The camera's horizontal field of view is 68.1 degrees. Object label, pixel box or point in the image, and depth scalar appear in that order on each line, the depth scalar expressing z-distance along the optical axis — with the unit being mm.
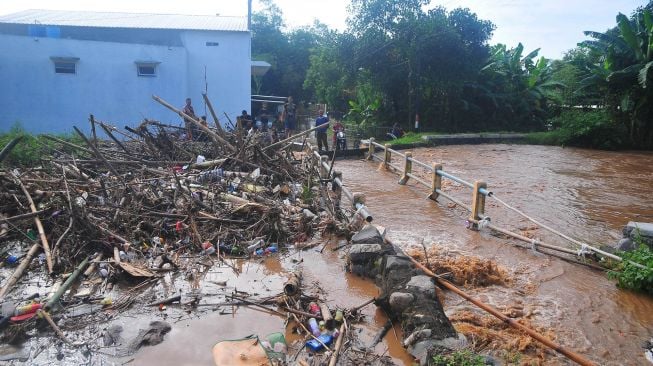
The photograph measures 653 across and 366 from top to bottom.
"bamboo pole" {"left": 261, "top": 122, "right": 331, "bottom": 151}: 9802
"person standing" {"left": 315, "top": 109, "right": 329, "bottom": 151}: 16702
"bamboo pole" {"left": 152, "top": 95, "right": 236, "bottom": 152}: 9520
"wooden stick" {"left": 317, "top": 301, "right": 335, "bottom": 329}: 4594
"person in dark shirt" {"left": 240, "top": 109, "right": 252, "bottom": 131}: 14685
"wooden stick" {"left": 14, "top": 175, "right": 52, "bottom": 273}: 5691
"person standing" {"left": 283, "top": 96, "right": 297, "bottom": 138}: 16438
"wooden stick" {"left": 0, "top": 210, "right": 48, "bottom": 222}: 6046
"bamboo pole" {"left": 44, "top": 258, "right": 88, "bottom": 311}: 4637
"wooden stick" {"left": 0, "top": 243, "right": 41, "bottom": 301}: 4948
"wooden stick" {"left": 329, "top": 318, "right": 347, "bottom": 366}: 3912
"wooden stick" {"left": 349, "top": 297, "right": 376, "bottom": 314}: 4875
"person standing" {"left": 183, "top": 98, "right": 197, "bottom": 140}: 11812
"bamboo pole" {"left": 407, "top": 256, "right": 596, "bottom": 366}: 3750
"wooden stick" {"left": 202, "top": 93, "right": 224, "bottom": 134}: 9333
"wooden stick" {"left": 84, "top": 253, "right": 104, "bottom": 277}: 5594
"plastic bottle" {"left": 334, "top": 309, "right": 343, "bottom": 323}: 4648
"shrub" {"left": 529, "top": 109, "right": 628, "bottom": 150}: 21562
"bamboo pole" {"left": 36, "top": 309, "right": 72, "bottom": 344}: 4254
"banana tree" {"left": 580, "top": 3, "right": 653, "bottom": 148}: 19562
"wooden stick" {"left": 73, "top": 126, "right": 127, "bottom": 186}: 7966
